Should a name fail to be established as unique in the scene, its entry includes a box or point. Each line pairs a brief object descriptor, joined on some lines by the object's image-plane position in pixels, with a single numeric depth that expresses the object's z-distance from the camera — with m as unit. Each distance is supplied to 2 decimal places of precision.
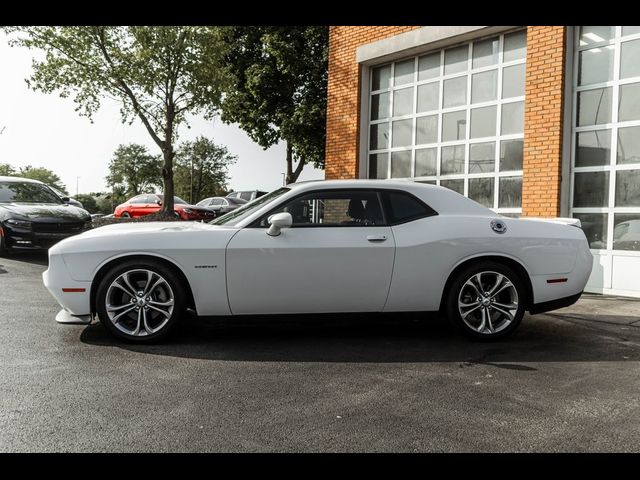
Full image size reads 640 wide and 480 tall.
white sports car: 5.20
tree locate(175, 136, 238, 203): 71.50
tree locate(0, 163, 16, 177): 83.19
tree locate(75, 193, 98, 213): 93.50
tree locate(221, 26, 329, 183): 29.91
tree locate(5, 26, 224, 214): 22.89
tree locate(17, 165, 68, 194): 106.07
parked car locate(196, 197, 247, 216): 26.83
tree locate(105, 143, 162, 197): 83.50
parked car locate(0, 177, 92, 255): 11.89
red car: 27.70
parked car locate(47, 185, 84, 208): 13.70
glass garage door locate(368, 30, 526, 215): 10.05
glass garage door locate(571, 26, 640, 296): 8.60
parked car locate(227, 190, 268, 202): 30.04
